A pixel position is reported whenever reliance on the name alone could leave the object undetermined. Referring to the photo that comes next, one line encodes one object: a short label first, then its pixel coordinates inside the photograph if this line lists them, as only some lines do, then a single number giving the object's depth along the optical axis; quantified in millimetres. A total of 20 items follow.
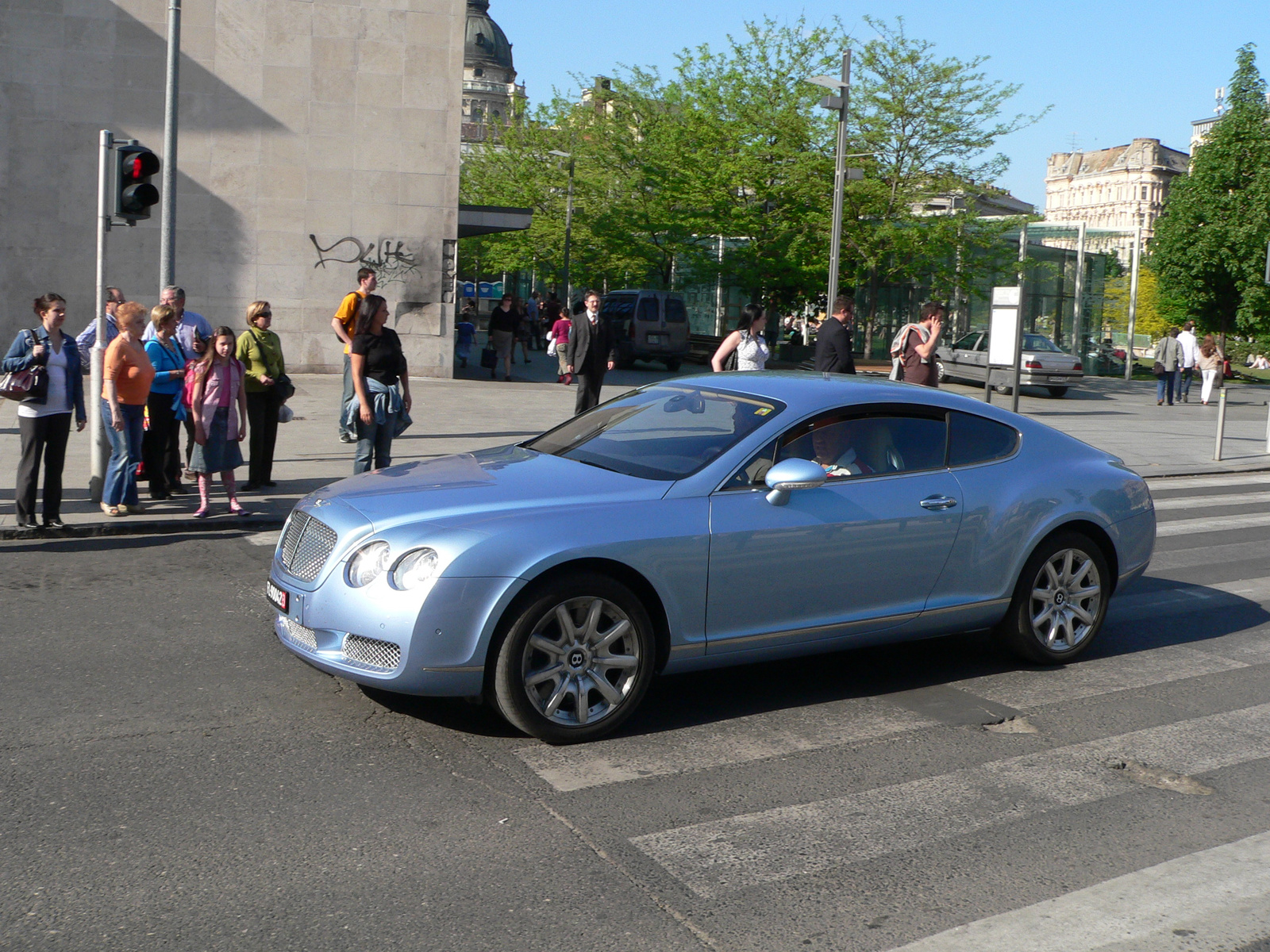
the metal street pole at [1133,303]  39688
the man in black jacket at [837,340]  14328
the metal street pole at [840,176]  22625
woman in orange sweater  9430
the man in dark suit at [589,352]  14930
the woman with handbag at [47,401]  8984
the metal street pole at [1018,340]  14953
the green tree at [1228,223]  41906
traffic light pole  10227
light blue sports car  4895
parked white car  29938
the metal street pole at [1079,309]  39419
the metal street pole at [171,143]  12719
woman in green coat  10797
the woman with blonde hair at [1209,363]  29625
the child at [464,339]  29844
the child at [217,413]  9812
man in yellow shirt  11492
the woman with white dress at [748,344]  14648
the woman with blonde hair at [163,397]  10352
